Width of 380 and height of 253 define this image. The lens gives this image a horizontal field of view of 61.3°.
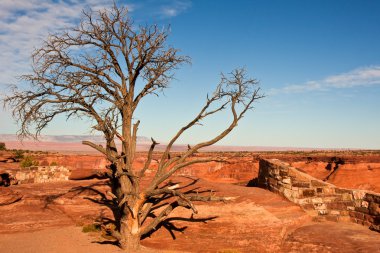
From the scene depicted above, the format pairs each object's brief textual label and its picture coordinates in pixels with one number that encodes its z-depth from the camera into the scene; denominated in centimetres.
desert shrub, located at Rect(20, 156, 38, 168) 3030
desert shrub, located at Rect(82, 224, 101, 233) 1305
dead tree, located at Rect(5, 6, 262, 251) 1181
